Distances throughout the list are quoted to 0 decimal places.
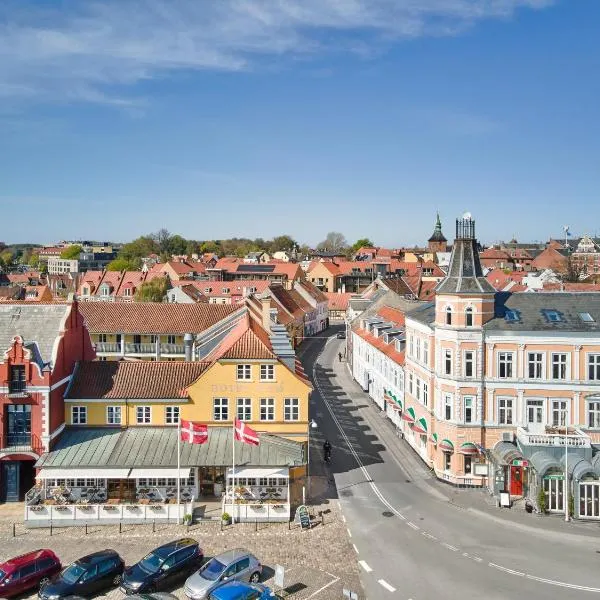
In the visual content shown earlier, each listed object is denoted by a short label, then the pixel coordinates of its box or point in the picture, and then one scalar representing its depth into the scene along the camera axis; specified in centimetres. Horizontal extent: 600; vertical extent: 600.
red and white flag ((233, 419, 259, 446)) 3148
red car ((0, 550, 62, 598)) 2412
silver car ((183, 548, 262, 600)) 2383
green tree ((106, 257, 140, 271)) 15950
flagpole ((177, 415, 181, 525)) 3116
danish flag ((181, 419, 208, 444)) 3094
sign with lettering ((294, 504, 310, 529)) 3053
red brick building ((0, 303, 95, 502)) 3341
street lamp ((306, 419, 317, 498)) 3669
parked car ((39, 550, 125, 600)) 2383
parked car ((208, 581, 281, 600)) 2278
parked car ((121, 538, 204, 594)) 2445
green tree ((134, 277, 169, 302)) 9300
